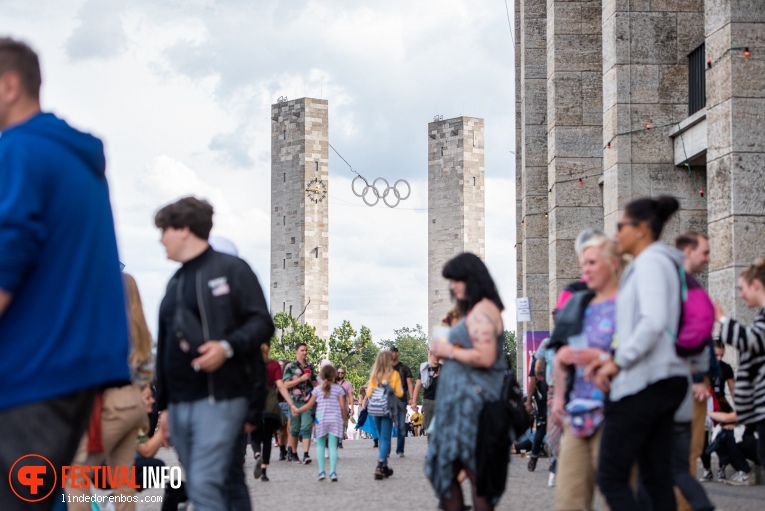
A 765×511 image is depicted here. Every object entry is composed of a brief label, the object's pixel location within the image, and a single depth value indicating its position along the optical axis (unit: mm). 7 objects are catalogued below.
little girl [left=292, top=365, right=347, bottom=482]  14945
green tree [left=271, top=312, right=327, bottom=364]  81875
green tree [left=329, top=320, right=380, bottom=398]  88000
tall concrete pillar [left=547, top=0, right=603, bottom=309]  21703
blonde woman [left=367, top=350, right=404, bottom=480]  14938
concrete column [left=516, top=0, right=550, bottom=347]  25750
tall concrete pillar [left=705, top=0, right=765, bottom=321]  13250
